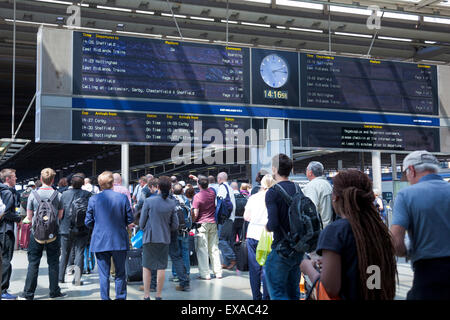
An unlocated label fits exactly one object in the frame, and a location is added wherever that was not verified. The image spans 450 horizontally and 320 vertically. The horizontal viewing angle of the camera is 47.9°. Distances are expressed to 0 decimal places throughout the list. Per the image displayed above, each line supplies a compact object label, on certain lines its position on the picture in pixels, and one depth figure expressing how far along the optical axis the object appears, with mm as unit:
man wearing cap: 2779
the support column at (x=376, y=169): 9477
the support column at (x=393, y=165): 15781
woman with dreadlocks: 2416
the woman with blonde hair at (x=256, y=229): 5551
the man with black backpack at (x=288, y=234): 3982
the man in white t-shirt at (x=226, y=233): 8500
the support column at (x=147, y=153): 23762
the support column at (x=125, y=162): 7705
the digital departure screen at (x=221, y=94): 7355
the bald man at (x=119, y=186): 7664
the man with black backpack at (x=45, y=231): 6215
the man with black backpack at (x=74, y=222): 7012
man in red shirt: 8148
